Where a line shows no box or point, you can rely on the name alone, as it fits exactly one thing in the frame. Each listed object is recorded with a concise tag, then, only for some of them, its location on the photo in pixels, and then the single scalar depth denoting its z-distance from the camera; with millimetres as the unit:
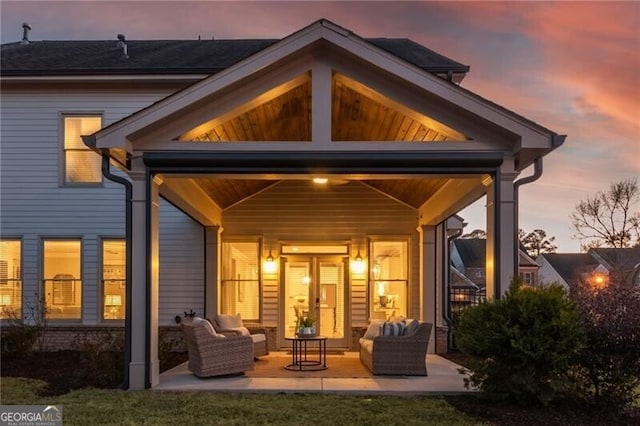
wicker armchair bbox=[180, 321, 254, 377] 9125
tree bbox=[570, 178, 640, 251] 27406
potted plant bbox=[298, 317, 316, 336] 10734
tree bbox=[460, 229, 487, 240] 53512
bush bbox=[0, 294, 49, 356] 10961
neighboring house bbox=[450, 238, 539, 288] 43325
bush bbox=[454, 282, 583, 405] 7137
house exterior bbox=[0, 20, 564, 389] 12922
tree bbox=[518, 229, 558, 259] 50622
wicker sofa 9523
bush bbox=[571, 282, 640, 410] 7188
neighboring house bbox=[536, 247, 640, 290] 28984
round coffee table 10383
